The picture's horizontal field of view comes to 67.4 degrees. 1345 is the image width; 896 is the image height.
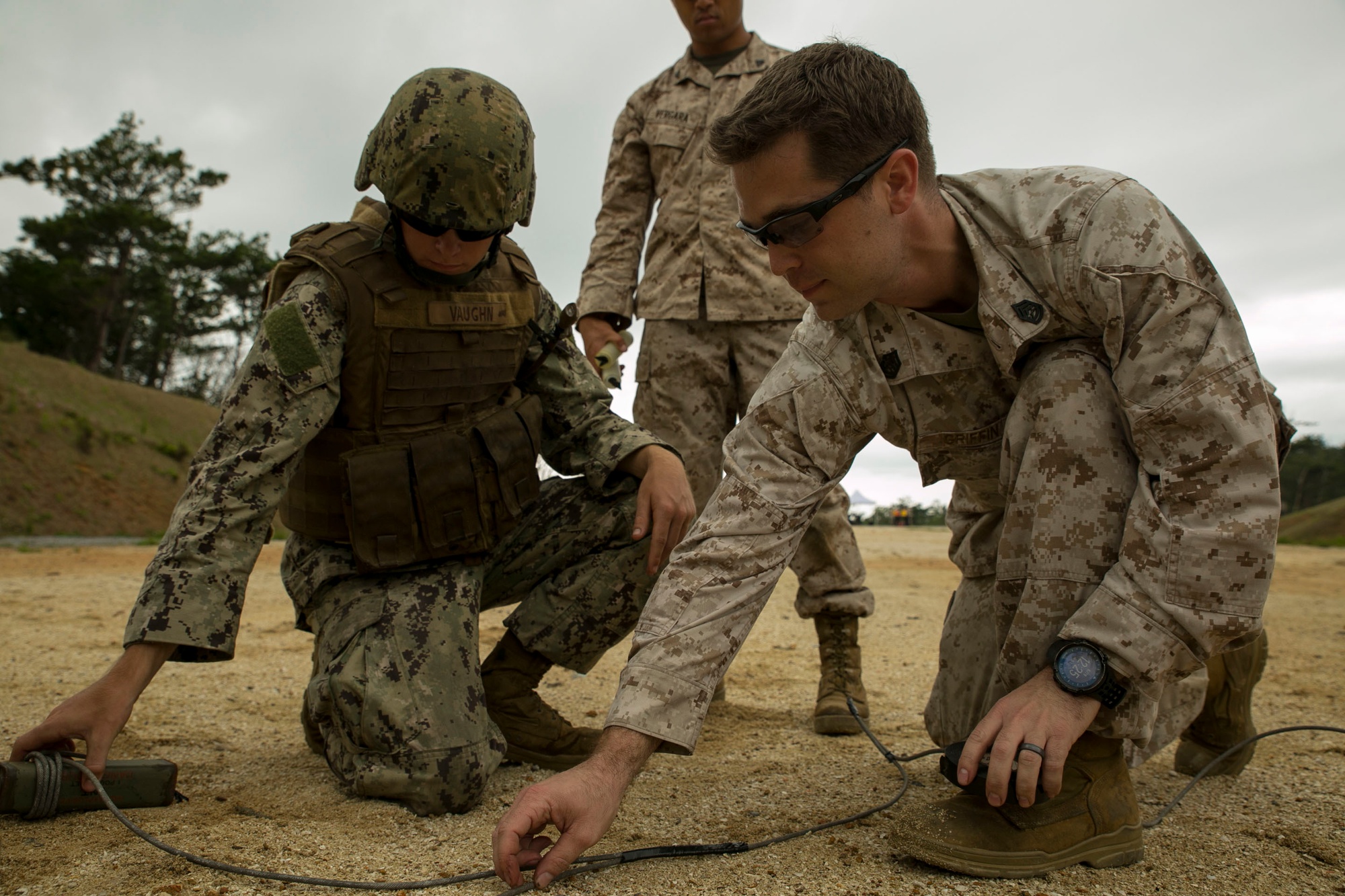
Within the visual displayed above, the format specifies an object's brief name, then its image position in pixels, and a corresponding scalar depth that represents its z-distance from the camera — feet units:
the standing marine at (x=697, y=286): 10.05
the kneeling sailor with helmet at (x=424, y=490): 6.83
